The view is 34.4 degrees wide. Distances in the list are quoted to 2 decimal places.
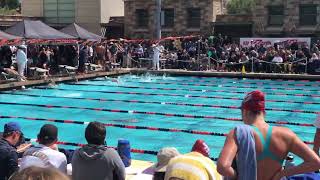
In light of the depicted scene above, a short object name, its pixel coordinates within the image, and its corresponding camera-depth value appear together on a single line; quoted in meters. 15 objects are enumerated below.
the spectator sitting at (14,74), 18.77
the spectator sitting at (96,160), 4.38
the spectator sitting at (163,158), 4.14
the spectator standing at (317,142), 5.28
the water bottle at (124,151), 6.20
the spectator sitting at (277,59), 23.58
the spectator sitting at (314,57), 22.81
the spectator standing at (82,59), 22.65
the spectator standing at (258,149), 3.06
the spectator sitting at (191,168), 3.26
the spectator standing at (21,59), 18.74
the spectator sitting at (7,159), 4.81
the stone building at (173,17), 33.22
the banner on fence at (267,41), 25.45
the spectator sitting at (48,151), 4.54
